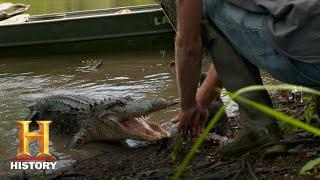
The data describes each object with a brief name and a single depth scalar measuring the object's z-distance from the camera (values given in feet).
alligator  15.06
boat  30.05
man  10.60
